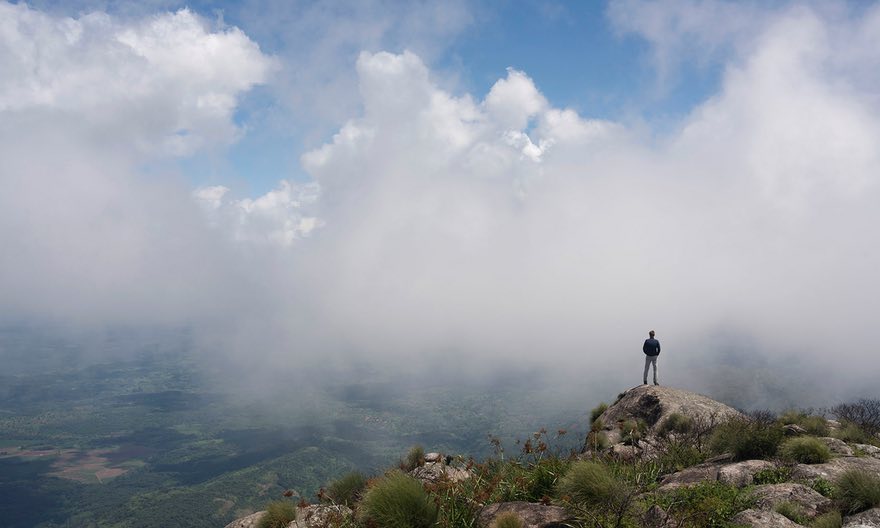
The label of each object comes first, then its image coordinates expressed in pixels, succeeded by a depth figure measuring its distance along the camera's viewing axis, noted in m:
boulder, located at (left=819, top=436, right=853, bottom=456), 14.98
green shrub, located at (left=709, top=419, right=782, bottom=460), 14.87
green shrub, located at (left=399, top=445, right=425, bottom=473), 17.78
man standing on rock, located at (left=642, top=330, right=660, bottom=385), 30.59
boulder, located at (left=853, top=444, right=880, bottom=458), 15.72
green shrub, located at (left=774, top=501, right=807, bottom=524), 9.69
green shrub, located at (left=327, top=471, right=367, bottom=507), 17.02
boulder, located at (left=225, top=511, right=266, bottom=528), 16.25
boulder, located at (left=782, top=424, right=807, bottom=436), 18.70
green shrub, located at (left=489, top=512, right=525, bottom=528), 9.45
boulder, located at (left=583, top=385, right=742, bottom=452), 25.28
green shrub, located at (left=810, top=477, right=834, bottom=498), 11.15
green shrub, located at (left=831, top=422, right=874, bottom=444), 19.06
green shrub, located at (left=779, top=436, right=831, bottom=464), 13.52
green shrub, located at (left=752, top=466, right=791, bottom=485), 12.27
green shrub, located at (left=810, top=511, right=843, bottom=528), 9.21
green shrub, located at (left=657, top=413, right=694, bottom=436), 22.14
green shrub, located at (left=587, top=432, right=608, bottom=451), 18.56
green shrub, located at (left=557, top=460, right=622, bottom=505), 9.99
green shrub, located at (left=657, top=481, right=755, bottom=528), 9.56
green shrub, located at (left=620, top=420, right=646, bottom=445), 20.44
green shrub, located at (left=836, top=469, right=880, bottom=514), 9.88
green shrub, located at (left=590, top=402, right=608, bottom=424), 31.17
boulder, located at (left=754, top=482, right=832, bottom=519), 10.38
